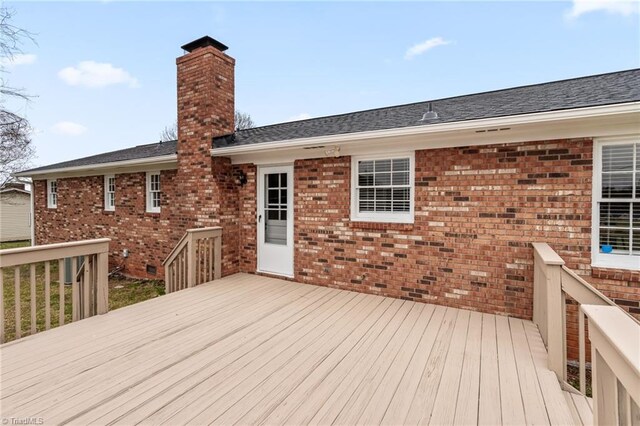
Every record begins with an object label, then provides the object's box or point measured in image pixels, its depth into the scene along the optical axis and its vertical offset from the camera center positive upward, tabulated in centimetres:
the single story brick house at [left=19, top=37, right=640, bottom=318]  363 +31
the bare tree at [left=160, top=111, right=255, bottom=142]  2461 +690
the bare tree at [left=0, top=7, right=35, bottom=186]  675 +256
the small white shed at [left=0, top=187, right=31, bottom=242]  1756 -64
